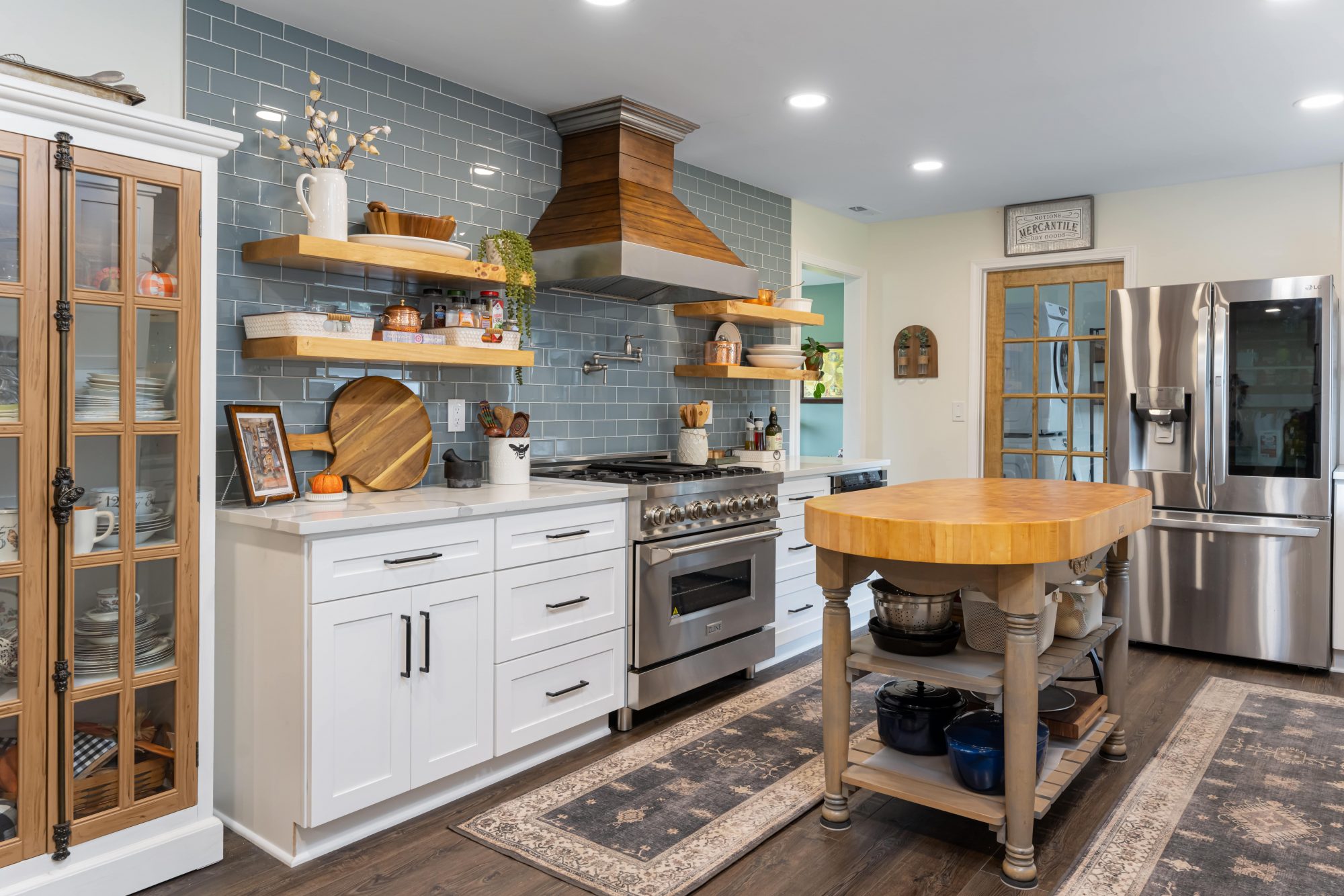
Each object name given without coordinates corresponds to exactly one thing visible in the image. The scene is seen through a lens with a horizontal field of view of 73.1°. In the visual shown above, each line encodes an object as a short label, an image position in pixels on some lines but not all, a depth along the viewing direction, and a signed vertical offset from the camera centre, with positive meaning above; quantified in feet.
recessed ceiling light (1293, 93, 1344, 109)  11.61 +4.51
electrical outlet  11.23 +0.35
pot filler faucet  13.17 +1.30
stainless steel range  10.82 -1.63
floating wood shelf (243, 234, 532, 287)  8.75 +1.88
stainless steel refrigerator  13.42 -0.12
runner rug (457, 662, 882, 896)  7.68 -3.51
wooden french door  17.34 +1.49
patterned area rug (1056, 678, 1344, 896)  7.45 -3.50
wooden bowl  9.77 +2.39
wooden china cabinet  6.63 -0.39
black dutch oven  8.61 -2.60
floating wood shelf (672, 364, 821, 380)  14.67 +1.20
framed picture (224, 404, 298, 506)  8.74 -0.11
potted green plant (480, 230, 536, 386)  10.67 +2.20
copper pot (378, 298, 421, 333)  9.86 +1.37
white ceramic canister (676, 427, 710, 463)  14.17 -0.02
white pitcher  9.07 +2.40
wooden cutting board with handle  9.93 +0.06
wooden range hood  11.52 +3.01
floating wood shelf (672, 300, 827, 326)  14.67 +2.20
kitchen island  7.02 -1.15
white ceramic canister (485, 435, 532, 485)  10.89 -0.19
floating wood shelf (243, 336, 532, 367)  8.69 +0.95
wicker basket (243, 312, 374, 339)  8.76 +1.17
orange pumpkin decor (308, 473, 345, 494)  9.10 -0.42
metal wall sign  17.04 +4.24
